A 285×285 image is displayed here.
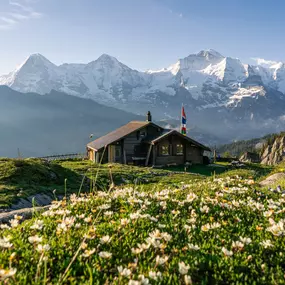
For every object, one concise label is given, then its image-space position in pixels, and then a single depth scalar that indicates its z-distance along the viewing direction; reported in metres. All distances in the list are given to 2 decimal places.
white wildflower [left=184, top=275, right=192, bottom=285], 2.97
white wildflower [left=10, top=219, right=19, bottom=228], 4.34
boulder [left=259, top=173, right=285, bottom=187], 12.33
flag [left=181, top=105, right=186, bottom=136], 47.92
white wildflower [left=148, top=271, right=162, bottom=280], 3.10
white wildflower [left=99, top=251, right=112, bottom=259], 3.46
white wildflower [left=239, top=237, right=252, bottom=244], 3.99
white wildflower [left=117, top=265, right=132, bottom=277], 3.05
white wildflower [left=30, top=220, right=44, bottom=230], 4.39
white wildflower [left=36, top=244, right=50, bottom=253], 3.51
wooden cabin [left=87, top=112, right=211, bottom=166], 45.62
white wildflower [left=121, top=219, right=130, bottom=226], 4.41
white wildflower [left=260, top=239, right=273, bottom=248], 4.01
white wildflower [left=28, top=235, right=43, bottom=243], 3.76
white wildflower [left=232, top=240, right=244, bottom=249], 3.81
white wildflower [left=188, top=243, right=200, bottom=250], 3.74
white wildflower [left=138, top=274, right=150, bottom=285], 2.93
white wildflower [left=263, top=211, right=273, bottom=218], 5.10
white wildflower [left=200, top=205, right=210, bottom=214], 5.35
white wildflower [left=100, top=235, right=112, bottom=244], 3.90
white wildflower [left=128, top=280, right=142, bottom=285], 2.84
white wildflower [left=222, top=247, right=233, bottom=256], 3.59
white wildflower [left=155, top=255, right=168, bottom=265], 3.30
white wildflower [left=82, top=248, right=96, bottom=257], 3.50
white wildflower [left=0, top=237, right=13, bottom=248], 3.62
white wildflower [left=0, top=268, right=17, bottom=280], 2.88
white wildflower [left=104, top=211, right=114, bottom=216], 5.05
